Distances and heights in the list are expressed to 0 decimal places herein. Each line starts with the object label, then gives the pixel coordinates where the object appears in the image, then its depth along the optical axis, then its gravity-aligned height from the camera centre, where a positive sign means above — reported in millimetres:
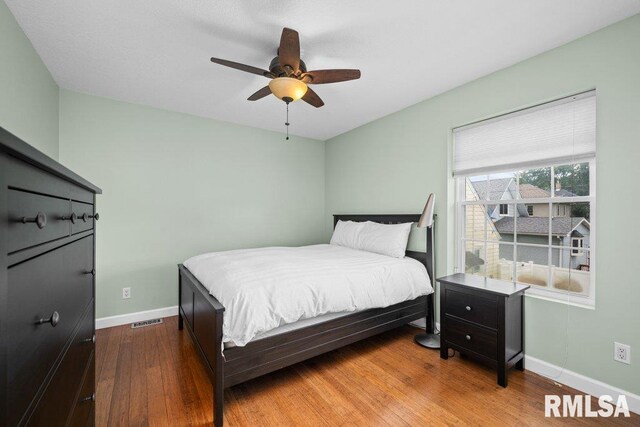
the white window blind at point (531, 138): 2123 +659
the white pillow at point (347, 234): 3633 -285
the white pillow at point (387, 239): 3076 -296
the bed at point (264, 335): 1754 -931
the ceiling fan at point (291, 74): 1919 +1022
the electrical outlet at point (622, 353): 1873 -924
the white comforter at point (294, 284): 1811 -548
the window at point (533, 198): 2152 +139
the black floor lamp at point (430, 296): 2754 -878
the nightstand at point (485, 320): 2102 -849
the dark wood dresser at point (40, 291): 525 -204
